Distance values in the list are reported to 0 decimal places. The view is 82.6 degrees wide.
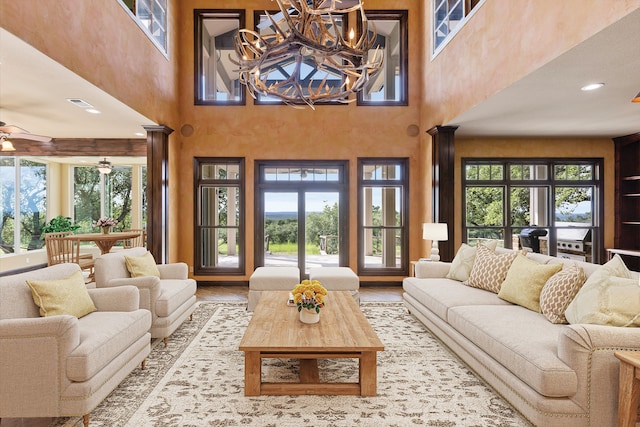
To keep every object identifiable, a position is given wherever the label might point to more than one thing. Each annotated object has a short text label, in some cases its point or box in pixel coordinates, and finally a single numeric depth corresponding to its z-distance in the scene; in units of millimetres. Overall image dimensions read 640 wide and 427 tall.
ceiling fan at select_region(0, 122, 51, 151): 4781
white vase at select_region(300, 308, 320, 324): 3049
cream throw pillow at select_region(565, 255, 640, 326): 2258
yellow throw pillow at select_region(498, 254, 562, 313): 3146
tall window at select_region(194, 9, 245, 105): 6688
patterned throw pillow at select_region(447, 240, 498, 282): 4359
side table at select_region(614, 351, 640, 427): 1908
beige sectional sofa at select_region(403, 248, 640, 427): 2062
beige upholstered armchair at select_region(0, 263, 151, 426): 2176
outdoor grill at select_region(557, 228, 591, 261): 6488
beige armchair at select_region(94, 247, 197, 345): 3559
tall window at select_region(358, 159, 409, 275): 6762
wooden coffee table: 2574
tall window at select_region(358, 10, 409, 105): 6715
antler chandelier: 3080
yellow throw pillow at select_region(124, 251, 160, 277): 3934
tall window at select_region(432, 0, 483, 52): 4832
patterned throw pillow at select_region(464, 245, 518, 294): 3787
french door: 6777
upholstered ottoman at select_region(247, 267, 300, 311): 4763
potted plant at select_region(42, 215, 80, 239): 8148
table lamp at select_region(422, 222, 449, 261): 5145
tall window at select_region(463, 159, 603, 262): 6461
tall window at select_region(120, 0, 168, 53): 4895
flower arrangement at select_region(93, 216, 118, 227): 6611
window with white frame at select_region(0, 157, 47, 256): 8141
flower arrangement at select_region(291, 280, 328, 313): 3023
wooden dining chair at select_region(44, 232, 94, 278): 5926
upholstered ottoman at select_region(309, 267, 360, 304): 4832
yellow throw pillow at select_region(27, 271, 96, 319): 2604
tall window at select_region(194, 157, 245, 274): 6738
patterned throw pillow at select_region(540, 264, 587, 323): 2787
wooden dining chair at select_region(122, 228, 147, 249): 7615
